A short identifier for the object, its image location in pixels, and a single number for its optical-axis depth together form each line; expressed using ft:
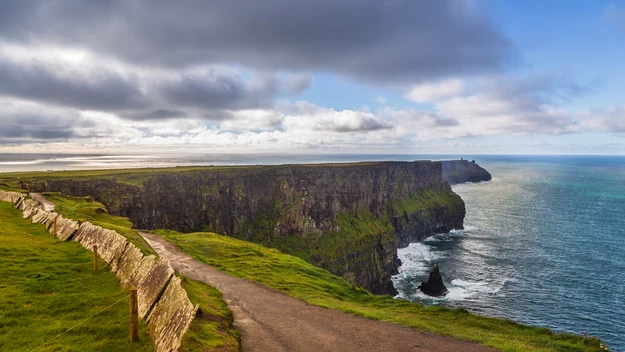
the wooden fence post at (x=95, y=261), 67.87
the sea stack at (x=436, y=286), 250.16
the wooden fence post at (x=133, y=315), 42.29
